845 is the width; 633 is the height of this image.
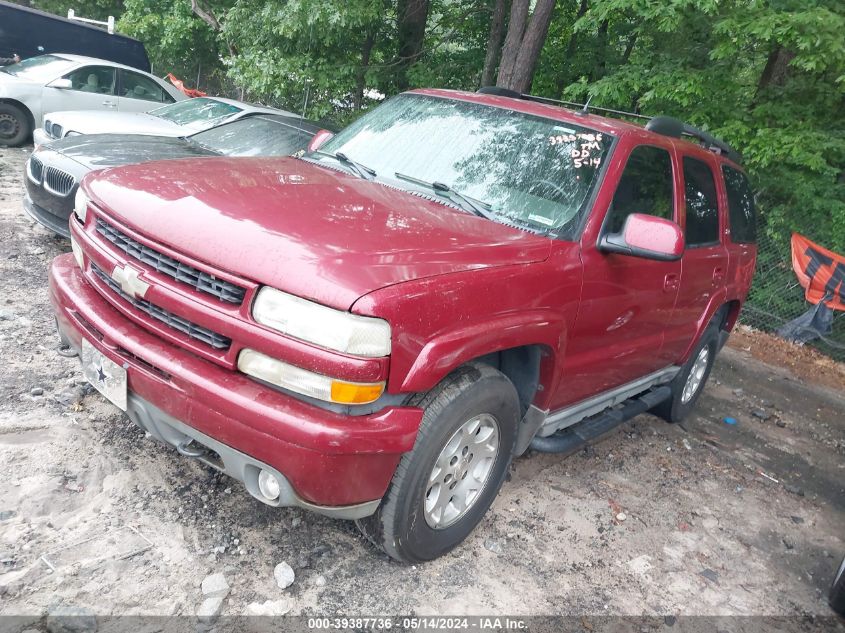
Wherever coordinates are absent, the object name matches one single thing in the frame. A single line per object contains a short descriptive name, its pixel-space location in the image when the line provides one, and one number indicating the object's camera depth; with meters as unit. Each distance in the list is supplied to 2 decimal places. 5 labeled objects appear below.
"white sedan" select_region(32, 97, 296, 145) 7.10
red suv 2.32
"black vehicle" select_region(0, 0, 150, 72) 14.52
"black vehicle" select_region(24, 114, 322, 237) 5.52
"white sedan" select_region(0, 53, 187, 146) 10.20
